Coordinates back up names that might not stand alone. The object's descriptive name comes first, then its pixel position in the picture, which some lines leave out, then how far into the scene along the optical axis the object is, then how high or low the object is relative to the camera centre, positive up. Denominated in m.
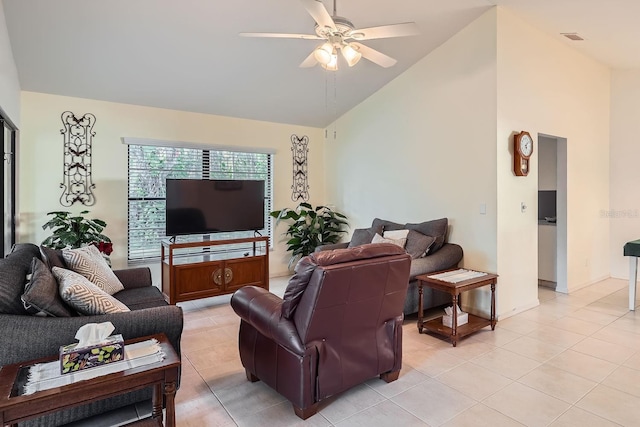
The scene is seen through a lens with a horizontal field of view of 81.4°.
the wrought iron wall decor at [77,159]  4.42 +0.63
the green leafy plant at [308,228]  6.04 -0.25
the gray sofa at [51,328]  1.84 -0.63
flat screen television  4.63 +0.09
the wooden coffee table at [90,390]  1.48 -0.77
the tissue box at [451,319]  3.63 -1.04
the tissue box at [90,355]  1.70 -0.67
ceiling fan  2.61 +1.35
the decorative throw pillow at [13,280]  1.92 -0.39
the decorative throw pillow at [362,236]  5.11 -0.33
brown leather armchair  2.17 -0.70
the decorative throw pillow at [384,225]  5.06 -0.17
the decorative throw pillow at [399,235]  4.57 -0.28
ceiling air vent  4.45 +2.15
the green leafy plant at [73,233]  4.00 -0.24
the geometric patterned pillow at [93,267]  3.01 -0.46
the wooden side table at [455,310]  3.45 -0.95
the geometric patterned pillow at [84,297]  2.15 -0.50
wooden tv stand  4.33 -0.69
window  4.89 +0.45
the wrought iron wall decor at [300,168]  6.29 +0.77
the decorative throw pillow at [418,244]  4.29 -0.36
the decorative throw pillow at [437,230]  4.38 -0.20
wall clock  4.12 +0.69
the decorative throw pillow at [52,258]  2.71 -0.35
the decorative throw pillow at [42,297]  1.94 -0.45
